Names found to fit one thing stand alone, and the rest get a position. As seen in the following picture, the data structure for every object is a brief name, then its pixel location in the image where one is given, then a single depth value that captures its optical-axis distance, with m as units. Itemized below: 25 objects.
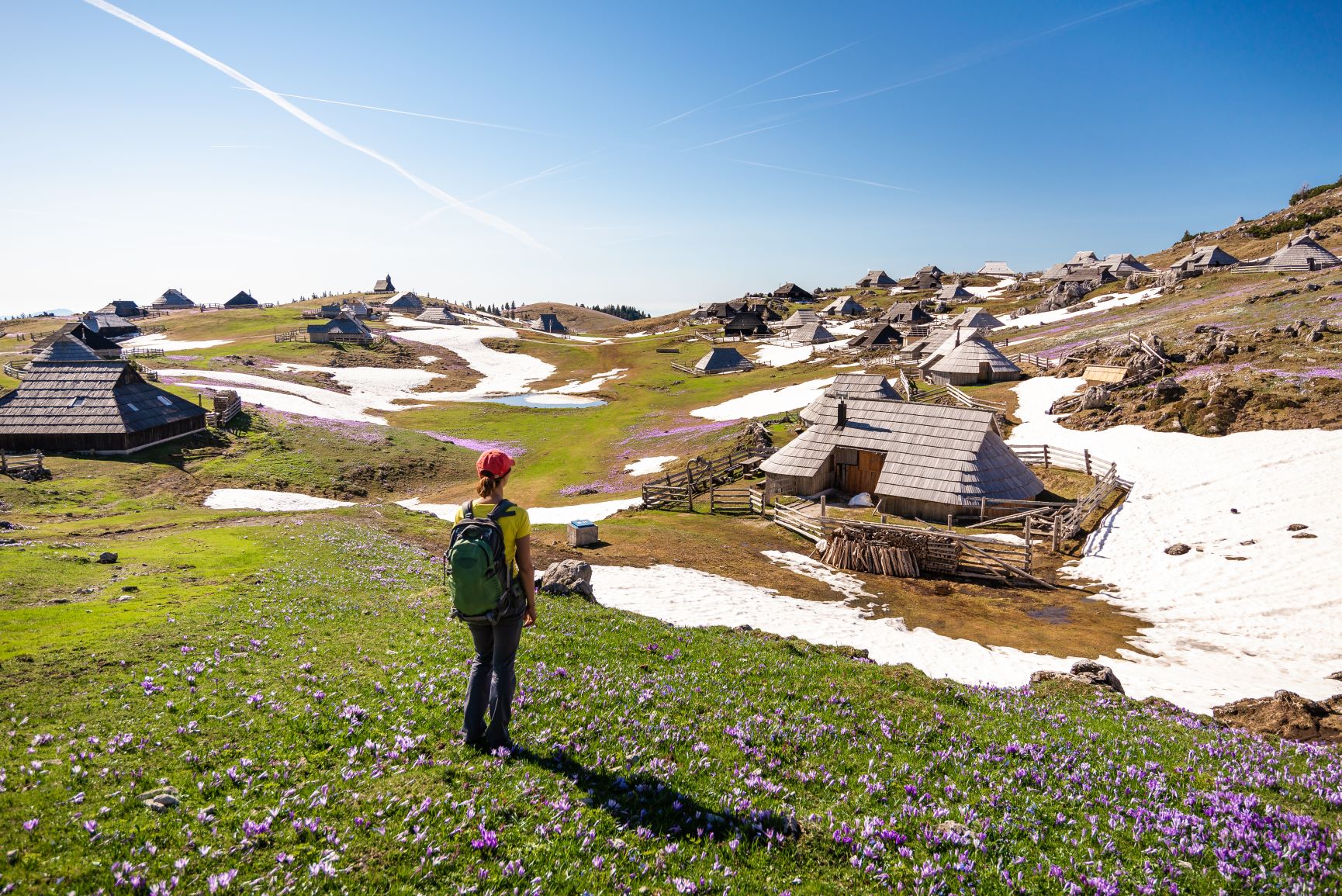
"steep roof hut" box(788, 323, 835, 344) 123.06
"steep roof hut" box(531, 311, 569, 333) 190.00
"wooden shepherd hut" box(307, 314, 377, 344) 115.31
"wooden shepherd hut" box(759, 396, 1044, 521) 33.31
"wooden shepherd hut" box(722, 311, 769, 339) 144.62
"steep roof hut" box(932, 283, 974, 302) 157.12
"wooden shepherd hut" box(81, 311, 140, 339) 112.31
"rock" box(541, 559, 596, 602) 17.89
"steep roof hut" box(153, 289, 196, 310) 180.88
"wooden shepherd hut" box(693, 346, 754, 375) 102.56
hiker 7.28
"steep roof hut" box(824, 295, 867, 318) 156.12
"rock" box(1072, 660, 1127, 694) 15.06
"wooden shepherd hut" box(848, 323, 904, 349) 102.56
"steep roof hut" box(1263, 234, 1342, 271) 83.62
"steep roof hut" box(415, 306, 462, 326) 172.38
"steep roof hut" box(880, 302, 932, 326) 125.62
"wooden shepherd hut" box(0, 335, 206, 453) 39.44
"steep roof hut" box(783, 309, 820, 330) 138.88
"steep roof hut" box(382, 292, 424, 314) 184.73
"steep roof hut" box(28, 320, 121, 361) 70.94
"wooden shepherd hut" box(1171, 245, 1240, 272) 106.12
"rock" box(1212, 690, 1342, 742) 12.59
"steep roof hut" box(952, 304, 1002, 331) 99.25
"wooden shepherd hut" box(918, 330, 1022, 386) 66.81
